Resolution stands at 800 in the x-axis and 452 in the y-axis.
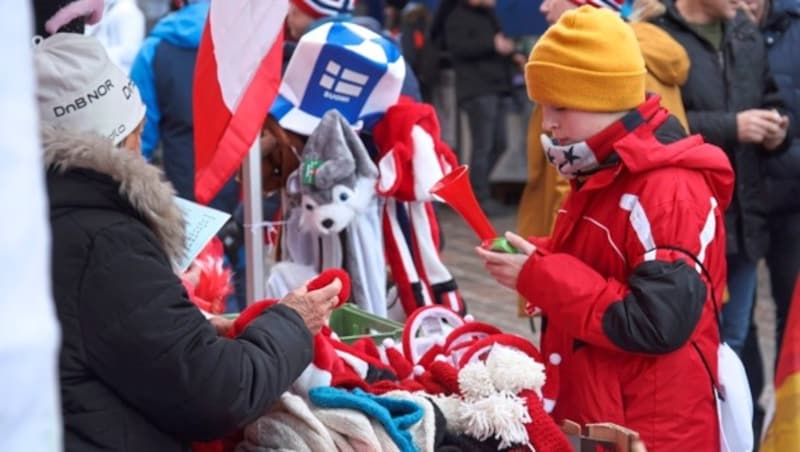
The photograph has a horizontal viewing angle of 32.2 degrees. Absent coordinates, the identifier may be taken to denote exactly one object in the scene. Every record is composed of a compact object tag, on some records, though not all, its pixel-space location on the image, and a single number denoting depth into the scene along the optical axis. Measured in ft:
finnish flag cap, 14.84
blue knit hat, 9.55
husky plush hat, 14.49
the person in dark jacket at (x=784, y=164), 17.67
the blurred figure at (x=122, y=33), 26.45
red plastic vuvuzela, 12.69
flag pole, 15.10
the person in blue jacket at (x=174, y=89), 20.84
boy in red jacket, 10.89
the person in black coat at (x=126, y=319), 8.11
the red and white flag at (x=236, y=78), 13.30
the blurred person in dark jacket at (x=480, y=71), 38.58
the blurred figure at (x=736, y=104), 16.48
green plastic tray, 13.34
